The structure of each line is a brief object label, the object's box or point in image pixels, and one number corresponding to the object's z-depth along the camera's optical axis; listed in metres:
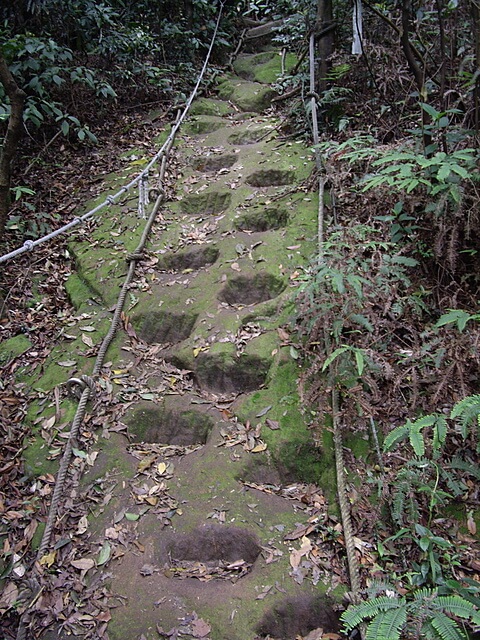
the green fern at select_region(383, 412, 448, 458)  2.14
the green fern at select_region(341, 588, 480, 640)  1.76
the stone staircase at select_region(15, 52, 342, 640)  2.34
